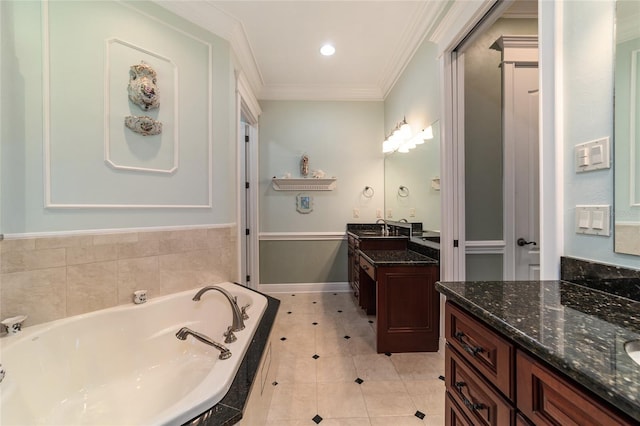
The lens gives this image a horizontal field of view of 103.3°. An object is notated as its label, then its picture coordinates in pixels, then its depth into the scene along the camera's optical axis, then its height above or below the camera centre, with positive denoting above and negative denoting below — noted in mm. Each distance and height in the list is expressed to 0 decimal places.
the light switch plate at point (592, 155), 883 +196
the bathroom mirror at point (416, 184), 2184 +274
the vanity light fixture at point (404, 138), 2389 +792
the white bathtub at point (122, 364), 1059 -808
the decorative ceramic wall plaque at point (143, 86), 1735 +865
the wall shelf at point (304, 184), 3496 +370
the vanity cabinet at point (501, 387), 513 -448
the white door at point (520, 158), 2039 +417
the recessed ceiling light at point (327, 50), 2629 +1705
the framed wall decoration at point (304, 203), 3584 +106
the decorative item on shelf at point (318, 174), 3541 +510
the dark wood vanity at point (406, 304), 2076 -780
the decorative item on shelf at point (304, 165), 3516 +631
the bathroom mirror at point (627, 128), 821 +268
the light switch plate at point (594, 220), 887 -39
